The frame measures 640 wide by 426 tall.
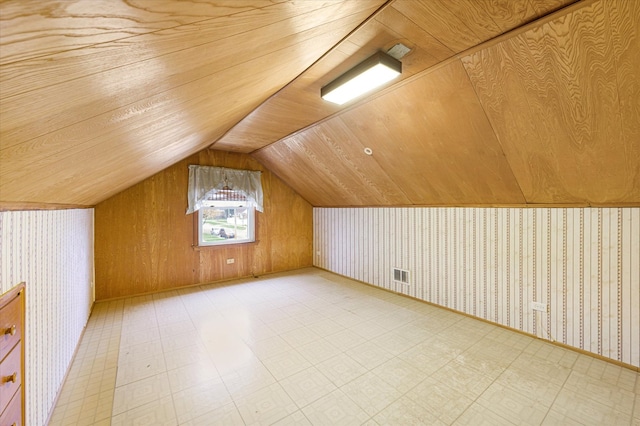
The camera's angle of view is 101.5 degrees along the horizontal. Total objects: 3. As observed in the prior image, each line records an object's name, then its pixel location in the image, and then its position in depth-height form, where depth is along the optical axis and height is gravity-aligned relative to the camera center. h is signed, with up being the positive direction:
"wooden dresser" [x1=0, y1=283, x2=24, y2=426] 1.13 -0.67
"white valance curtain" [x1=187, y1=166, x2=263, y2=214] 4.42 +0.53
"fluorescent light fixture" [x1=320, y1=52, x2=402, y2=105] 1.73 +0.97
